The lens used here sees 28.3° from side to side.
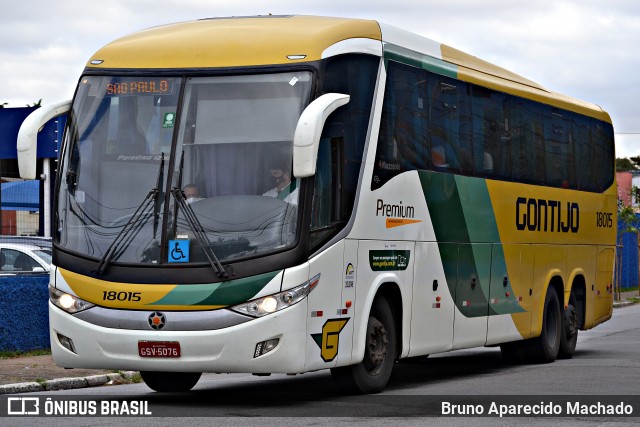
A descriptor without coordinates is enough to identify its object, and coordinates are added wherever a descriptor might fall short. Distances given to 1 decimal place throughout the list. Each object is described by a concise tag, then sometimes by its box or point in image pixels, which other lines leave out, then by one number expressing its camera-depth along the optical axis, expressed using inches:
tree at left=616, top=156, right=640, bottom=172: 4112.2
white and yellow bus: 450.9
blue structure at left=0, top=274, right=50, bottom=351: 698.2
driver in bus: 459.5
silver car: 840.3
